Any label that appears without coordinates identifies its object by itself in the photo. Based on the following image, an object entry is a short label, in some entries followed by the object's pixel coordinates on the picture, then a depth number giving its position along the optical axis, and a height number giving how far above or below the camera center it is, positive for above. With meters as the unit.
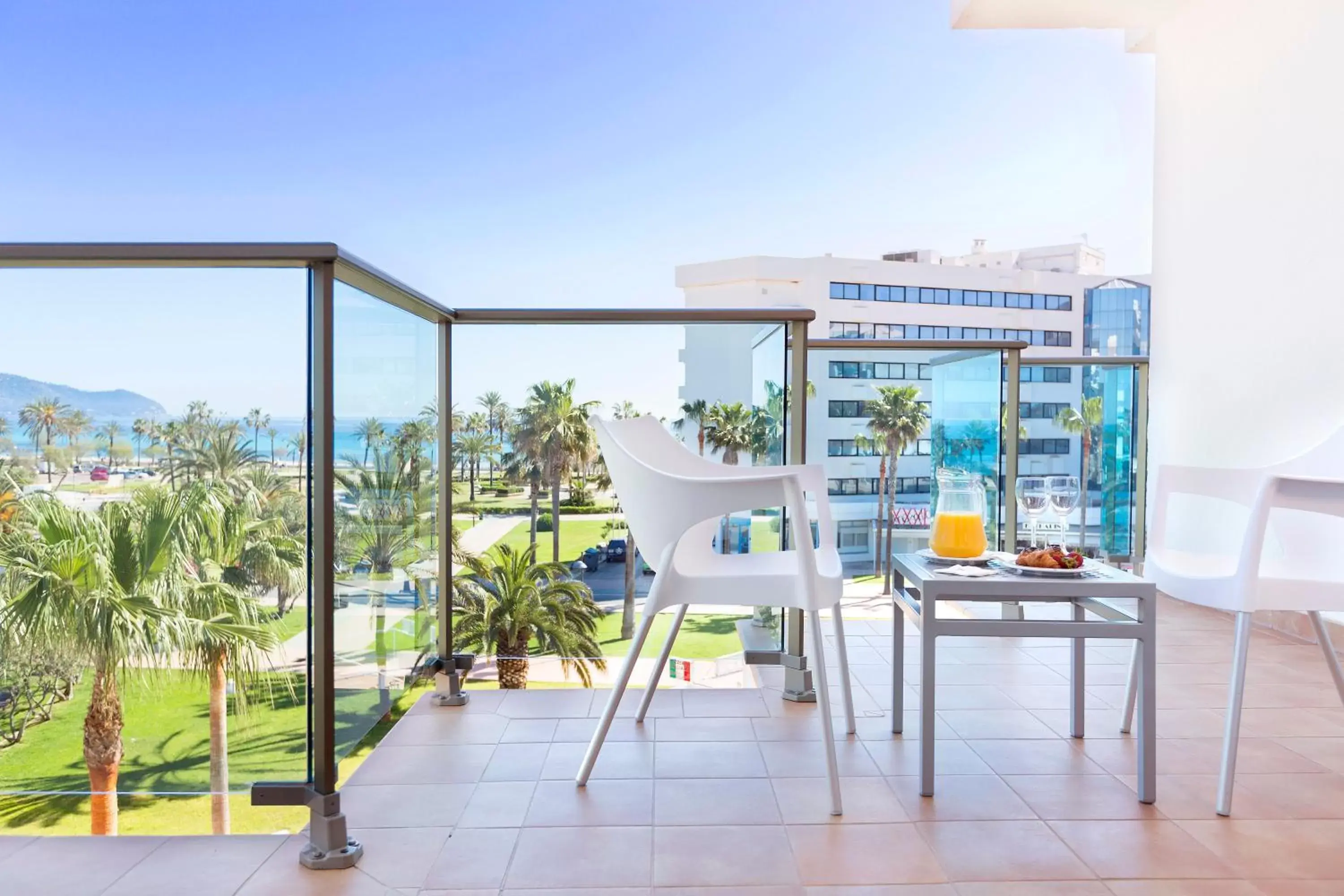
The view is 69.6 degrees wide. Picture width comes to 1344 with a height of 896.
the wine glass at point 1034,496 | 2.38 -0.16
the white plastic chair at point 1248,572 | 2.01 -0.32
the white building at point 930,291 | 42.78 +6.48
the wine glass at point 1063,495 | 2.38 -0.15
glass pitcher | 2.26 -0.22
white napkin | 2.04 -0.30
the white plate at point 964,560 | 2.20 -0.30
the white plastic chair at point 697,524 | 2.02 -0.24
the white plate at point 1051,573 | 2.04 -0.30
